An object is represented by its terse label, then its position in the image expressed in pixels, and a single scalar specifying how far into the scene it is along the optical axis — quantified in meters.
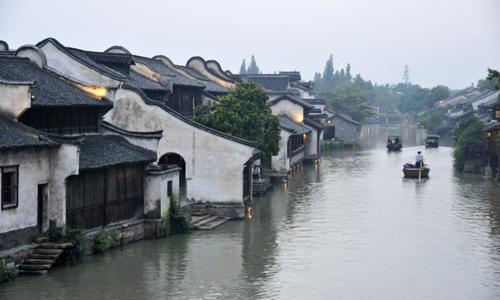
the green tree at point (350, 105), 139.12
